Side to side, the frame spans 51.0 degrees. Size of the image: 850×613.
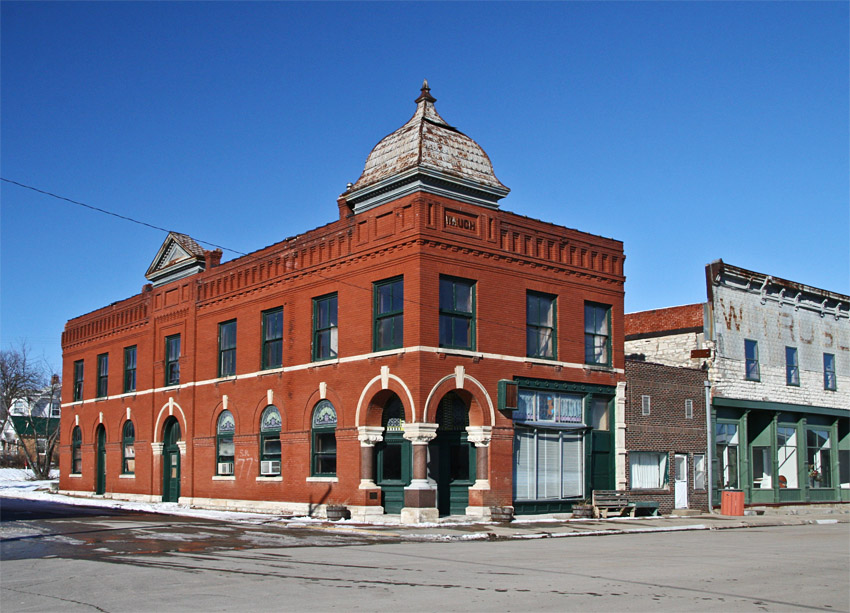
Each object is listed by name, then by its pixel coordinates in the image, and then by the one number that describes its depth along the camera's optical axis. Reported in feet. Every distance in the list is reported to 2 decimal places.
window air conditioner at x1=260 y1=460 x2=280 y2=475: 100.82
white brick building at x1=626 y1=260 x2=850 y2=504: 114.11
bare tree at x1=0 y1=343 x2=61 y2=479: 251.19
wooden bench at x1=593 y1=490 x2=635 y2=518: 92.63
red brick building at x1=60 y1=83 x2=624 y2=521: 85.20
